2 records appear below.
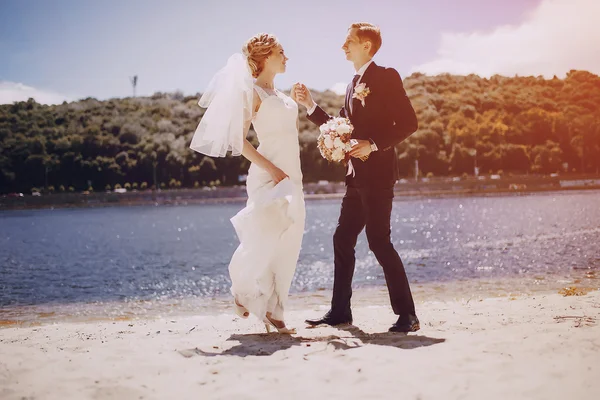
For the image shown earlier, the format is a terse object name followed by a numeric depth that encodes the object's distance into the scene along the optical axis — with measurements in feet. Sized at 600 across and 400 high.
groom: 15.98
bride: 15.70
